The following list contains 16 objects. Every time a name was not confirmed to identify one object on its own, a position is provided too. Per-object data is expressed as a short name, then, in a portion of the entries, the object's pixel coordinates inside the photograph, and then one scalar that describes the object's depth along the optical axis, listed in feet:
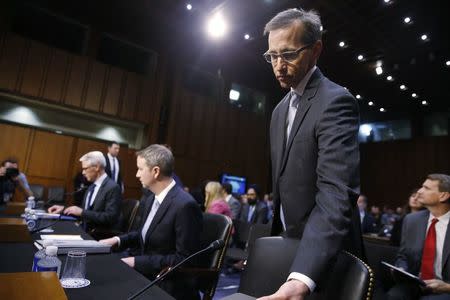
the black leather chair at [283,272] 2.65
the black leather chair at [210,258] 5.66
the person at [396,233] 11.64
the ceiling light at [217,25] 23.45
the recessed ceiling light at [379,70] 27.33
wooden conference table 3.40
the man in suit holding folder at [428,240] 7.41
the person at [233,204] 16.98
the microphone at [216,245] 3.77
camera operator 13.79
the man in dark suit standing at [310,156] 2.68
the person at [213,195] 14.09
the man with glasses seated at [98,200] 9.55
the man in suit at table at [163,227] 5.62
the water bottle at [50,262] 3.59
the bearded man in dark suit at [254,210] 17.79
